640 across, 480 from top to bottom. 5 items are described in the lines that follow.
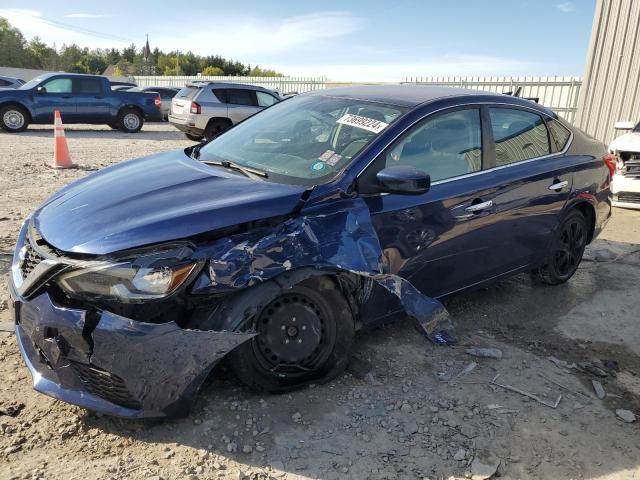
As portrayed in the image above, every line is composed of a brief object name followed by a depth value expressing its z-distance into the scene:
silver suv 13.65
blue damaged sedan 2.35
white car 7.64
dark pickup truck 14.35
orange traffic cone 8.92
